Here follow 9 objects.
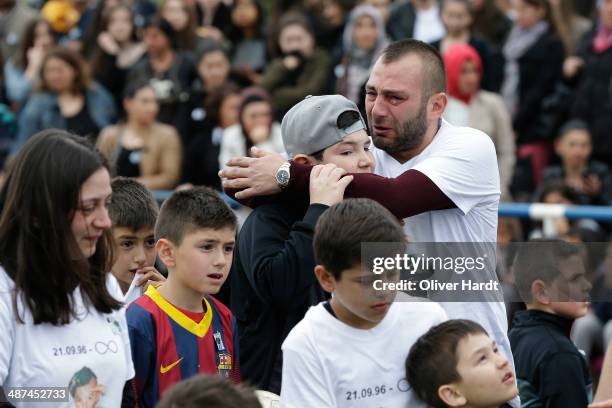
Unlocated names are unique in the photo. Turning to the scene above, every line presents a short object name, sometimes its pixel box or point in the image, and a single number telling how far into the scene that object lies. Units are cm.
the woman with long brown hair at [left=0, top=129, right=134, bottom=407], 755
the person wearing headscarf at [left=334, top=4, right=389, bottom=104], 2241
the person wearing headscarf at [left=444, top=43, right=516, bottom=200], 2028
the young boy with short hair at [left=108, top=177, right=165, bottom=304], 1073
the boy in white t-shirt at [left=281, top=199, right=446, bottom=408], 808
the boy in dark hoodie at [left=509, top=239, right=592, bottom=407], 1057
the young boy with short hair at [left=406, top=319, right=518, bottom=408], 821
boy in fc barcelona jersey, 914
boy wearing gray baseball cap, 880
